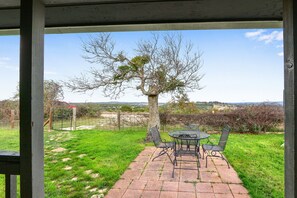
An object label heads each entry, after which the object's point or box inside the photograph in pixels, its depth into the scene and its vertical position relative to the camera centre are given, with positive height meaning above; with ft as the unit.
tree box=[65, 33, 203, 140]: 20.51 +3.50
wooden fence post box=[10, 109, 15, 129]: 22.13 -1.40
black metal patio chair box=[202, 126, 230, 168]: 13.69 -2.93
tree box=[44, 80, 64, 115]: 22.33 +0.96
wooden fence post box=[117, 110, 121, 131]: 24.43 -2.05
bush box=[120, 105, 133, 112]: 23.86 -0.64
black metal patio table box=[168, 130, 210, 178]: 12.86 -2.85
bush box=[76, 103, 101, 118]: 24.17 -0.88
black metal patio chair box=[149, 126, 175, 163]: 14.71 -3.00
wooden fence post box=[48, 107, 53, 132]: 23.56 -2.16
